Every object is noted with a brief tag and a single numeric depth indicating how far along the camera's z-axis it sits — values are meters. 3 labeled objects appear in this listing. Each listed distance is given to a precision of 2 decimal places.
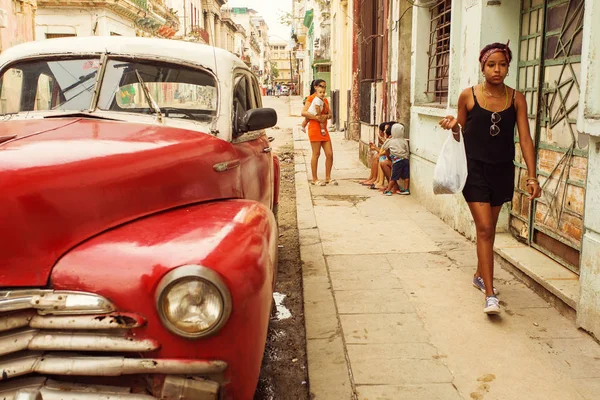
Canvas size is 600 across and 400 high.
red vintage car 1.96
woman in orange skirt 9.27
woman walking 3.85
